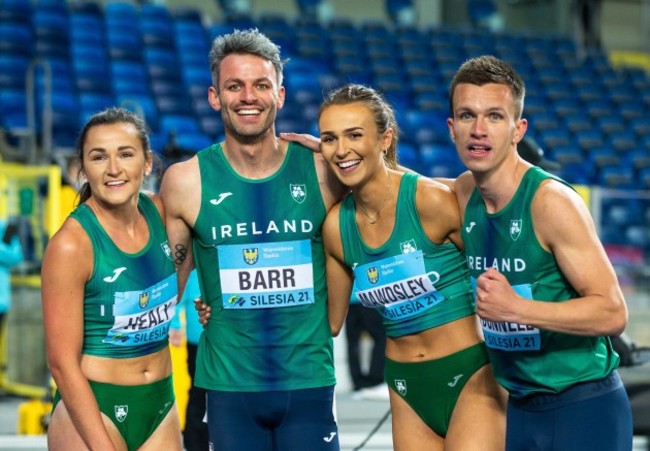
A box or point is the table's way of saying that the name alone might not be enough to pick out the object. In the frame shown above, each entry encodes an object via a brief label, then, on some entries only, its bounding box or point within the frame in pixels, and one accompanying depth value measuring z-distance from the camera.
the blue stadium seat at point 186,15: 15.02
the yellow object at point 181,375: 6.21
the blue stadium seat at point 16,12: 13.02
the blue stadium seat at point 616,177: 14.38
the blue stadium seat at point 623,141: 15.77
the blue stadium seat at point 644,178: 14.60
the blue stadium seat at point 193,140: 11.50
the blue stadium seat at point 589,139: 15.60
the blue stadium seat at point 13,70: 11.91
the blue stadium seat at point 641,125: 16.42
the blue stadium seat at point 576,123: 15.95
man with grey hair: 3.49
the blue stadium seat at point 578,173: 14.25
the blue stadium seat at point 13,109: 11.26
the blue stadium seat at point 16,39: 12.45
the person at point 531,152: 5.14
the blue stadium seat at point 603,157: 14.99
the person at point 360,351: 8.21
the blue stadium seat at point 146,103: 12.00
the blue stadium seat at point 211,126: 12.49
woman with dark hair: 3.10
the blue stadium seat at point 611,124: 16.28
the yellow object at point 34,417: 6.45
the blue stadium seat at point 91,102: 11.64
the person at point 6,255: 7.66
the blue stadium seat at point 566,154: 14.57
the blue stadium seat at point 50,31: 12.79
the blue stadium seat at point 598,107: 16.67
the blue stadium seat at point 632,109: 16.86
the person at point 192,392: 5.17
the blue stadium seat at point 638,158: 15.16
